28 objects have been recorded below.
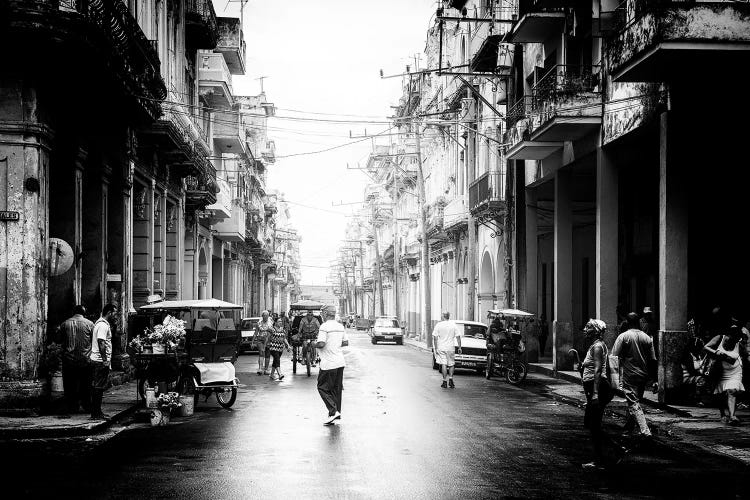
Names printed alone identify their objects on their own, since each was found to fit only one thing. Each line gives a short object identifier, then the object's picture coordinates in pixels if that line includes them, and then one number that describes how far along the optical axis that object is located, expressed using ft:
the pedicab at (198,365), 52.85
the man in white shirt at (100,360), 47.65
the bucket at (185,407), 52.47
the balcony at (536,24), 80.64
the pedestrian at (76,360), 49.93
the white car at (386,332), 176.04
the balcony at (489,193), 108.78
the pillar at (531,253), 97.81
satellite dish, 54.80
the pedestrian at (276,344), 79.25
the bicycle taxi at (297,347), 84.84
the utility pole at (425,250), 147.13
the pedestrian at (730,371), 48.42
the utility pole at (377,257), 218.63
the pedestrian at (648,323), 63.62
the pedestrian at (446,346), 71.80
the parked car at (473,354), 88.99
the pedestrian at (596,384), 35.29
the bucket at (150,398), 50.90
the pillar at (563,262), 82.28
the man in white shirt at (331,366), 47.36
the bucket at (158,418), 47.91
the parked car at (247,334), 121.19
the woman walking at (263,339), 82.06
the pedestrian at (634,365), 37.91
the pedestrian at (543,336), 101.35
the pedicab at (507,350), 77.20
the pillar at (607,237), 71.26
